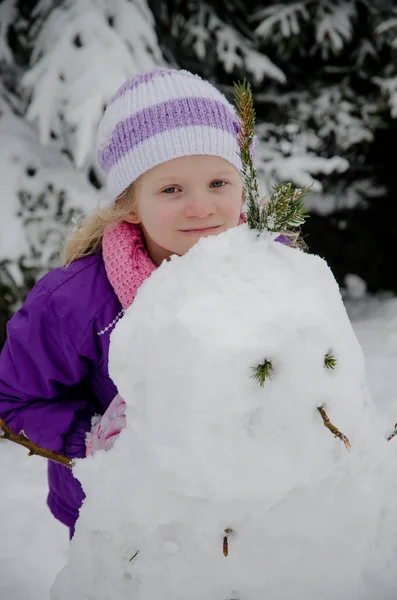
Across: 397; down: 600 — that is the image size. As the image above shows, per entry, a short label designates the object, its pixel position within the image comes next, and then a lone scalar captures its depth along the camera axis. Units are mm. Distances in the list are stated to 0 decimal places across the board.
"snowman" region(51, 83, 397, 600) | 905
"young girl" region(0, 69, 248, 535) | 1176
